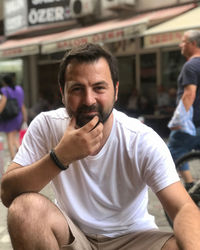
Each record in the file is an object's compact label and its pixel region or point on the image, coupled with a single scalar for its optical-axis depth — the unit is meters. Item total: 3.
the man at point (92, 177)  1.85
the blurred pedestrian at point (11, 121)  6.84
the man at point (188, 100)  3.76
